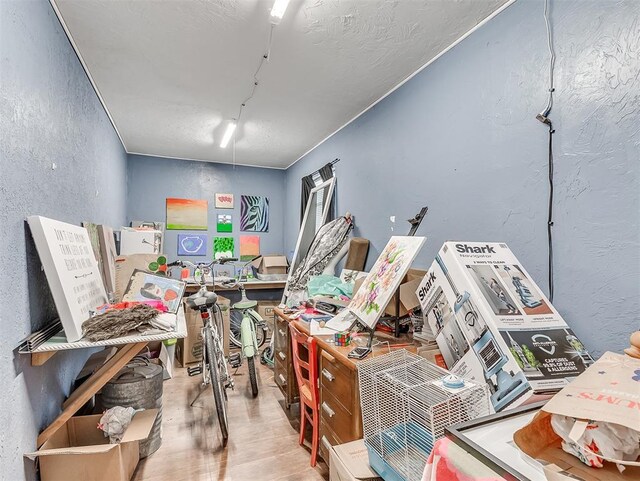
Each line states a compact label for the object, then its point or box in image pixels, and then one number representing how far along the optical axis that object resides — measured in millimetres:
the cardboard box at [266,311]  4484
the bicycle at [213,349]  2232
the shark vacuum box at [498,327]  1122
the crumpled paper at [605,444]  664
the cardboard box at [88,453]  1463
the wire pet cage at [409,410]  1032
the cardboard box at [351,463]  1188
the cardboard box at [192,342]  3763
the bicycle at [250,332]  2957
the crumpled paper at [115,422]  1717
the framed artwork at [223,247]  5102
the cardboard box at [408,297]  1935
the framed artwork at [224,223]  5129
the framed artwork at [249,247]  5301
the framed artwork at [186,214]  4863
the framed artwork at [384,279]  1786
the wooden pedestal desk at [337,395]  1550
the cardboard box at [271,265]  5164
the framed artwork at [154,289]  2094
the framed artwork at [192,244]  4914
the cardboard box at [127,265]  2943
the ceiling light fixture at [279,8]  1665
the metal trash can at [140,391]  1991
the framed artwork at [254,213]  5309
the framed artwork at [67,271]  1456
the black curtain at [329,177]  3719
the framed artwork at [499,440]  687
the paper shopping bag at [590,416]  651
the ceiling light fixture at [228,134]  3533
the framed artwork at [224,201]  5115
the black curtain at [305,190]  4406
